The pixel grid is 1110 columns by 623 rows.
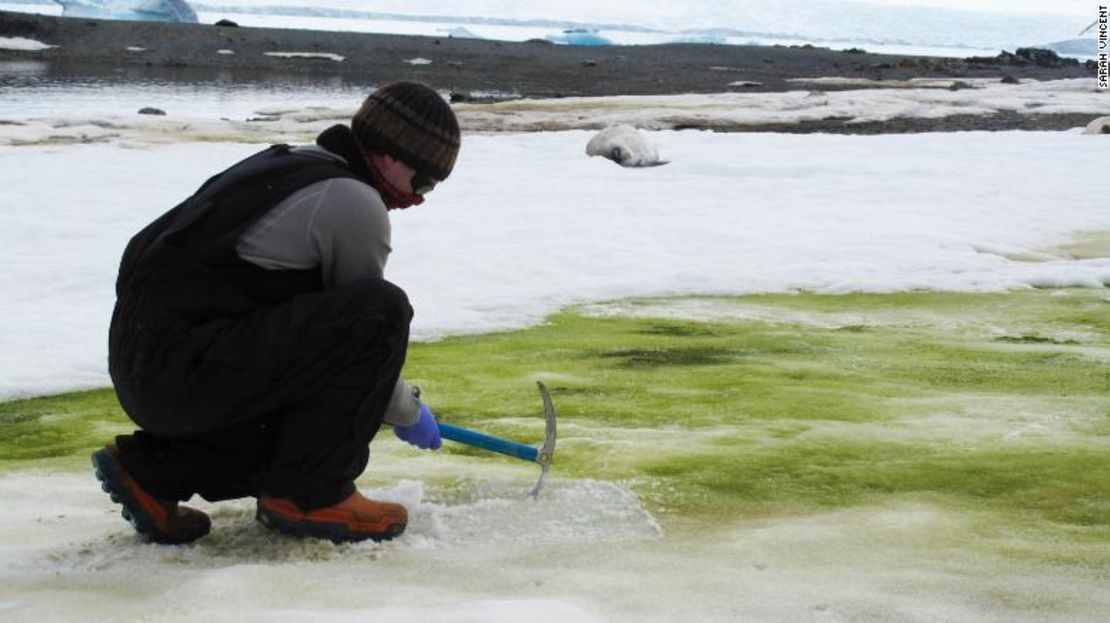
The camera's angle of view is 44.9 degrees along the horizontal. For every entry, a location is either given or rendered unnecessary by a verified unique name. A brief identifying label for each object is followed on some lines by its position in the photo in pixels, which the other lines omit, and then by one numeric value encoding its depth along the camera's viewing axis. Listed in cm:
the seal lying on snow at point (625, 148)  1616
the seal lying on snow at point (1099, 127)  2102
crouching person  301
